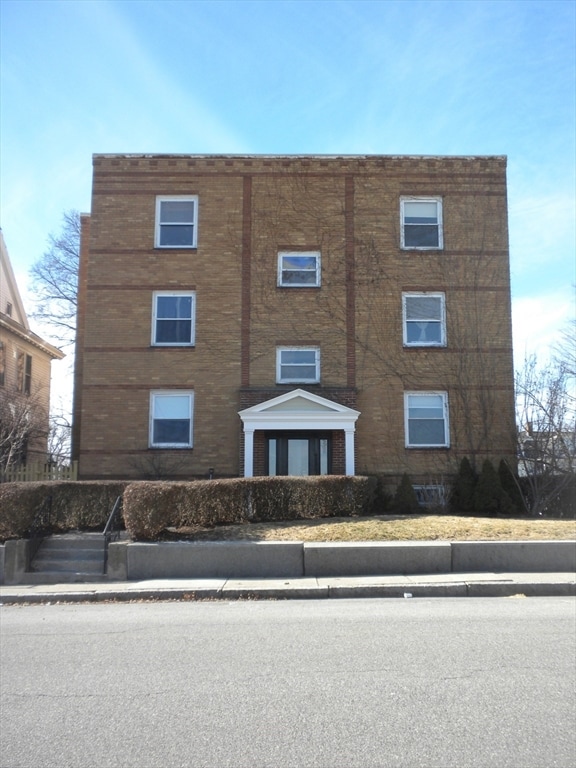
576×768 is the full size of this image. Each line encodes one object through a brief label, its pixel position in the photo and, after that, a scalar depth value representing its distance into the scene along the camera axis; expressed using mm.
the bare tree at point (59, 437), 33928
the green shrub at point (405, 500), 18031
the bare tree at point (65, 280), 34062
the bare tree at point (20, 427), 21906
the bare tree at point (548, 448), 18109
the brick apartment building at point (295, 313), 19859
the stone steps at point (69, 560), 10879
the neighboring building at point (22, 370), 26875
